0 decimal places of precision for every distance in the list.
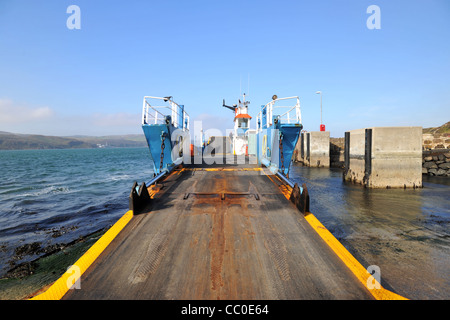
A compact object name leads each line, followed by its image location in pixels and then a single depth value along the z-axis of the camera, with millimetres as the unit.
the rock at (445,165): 15286
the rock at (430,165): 15869
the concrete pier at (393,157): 11453
